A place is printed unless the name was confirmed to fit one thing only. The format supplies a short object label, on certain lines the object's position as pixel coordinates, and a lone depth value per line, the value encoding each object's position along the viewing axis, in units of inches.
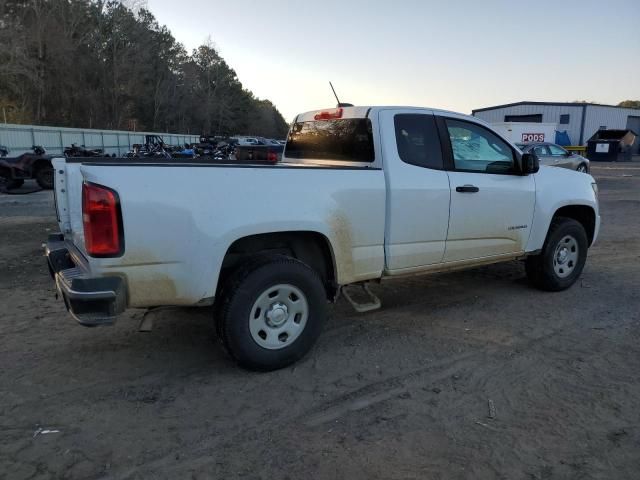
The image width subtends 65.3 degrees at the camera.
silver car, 784.3
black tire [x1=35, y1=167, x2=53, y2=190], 609.1
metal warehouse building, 1815.9
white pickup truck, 122.6
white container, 1376.7
